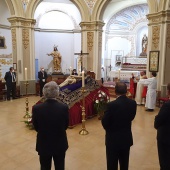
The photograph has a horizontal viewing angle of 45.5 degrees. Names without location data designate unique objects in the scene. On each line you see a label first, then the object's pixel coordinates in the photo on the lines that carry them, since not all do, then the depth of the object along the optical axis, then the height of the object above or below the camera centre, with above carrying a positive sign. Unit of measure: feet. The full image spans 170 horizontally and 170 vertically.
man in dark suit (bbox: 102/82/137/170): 8.83 -2.60
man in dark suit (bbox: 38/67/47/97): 36.17 -2.09
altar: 46.37 -1.96
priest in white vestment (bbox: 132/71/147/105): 28.88 -3.88
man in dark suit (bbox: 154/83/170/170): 8.95 -3.27
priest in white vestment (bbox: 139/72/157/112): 25.95 -3.52
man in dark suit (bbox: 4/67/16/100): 32.83 -2.41
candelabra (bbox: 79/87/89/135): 17.93 -5.79
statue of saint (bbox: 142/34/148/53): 56.85 +6.09
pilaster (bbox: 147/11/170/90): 28.32 +3.80
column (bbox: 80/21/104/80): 37.81 +4.40
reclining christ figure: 21.91 -1.60
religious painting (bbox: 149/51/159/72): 29.40 +0.69
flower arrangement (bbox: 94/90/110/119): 21.43 -3.88
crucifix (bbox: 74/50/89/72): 38.99 +0.85
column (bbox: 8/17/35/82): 35.06 +3.77
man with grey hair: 8.32 -2.47
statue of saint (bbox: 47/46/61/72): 46.88 +1.45
